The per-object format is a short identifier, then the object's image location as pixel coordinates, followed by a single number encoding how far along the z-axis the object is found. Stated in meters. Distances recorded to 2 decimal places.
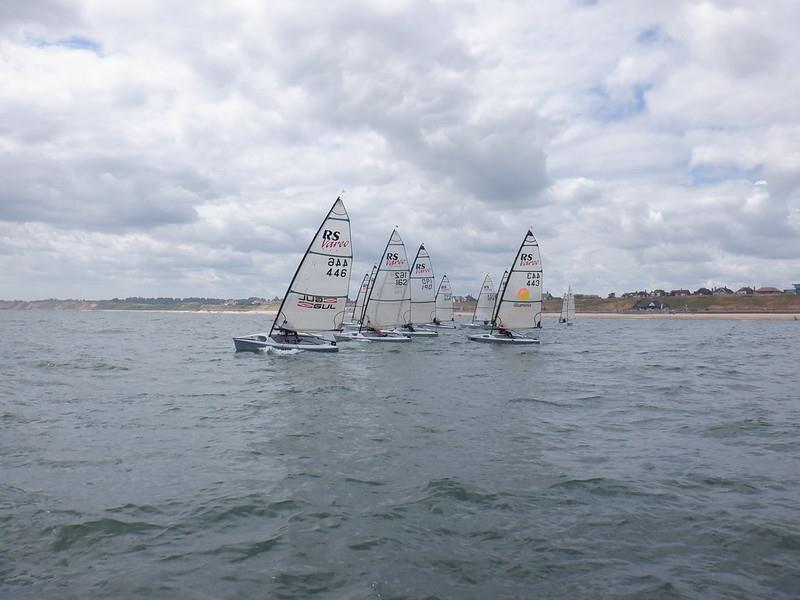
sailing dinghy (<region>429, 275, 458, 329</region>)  83.12
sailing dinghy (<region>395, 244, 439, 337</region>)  59.62
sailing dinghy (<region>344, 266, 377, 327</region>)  70.00
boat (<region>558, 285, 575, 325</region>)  110.25
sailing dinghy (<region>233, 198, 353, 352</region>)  34.59
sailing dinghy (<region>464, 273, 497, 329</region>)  82.69
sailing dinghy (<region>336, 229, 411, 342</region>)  49.81
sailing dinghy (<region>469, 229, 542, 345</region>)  44.06
